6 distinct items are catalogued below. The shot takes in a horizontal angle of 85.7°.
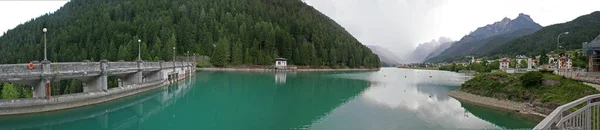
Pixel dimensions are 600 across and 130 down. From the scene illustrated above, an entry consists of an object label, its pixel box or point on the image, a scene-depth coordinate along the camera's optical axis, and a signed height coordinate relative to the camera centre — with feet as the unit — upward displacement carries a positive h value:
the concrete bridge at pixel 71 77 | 68.54 -4.71
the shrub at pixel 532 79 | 102.53 -5.64
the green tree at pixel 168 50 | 339.14 +14.13
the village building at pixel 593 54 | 101.65 +2.17
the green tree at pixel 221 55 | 348.38 +8.63
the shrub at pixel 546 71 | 108.46 -3.26
